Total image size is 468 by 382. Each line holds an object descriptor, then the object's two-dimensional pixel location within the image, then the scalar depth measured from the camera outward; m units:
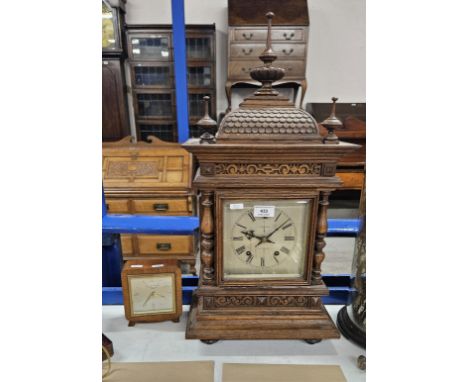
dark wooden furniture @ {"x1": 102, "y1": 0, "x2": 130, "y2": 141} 2.40
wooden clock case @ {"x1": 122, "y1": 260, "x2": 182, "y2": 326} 0.85
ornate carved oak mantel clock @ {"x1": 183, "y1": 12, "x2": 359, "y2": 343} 0.68
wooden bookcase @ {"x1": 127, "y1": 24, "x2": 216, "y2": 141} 2.46
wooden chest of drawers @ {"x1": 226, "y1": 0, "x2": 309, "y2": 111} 2.27
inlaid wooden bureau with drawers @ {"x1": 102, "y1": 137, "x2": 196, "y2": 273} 2.12
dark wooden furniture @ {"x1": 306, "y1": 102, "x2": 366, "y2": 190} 2.29
